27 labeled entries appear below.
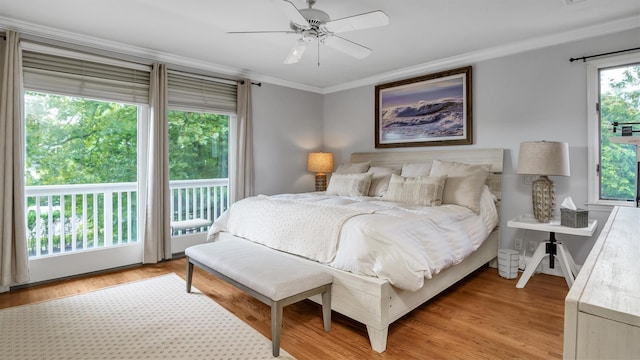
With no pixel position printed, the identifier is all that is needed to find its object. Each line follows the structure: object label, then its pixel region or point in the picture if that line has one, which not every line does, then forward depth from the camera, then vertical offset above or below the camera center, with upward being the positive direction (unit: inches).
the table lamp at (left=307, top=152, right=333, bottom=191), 201.0 +6.8
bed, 80.5 -30.5
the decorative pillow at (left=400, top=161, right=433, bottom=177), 151.9 +3.0
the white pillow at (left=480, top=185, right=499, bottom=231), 128.4 -13.0
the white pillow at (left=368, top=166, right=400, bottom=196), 156.5 -1.8
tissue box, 109.4 -13.7
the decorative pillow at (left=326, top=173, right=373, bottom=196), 155.9 -4.0
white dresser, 26.5 -11.2
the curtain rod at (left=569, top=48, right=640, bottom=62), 116.8 +41.9
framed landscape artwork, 156.3 +32.2
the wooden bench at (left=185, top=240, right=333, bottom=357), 78.6 -24.5
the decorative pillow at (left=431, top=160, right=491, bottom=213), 125.6 -3.1
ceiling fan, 88.9 +42.1
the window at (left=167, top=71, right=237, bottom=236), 159.6 +16.1
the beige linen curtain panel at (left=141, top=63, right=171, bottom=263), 145.9 +1.5
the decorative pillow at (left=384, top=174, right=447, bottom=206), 125.4 -5.5
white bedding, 82.5 -17.3
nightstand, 115.3 -26.3
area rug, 79.5 -39.6
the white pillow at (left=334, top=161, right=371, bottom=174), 175.8 +4.3
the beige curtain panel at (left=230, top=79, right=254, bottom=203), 175.5 +14.4
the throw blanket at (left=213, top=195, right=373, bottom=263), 96.7 -15.2
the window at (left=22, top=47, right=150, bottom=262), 126.3 +10.5
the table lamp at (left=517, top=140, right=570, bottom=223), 116.3 +2.9
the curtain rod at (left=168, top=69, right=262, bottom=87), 155.9 +47.8
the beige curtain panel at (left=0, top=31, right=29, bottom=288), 113.3 +2.5
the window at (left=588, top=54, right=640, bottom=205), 118.0 +17.5
